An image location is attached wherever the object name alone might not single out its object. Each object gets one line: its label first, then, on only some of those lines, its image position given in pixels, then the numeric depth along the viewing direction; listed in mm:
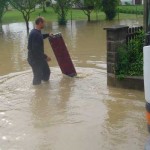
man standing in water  9773
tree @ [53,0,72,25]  29222
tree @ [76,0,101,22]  31652
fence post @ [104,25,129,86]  9297
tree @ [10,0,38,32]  26156
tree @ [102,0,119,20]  32625
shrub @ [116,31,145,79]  9289
